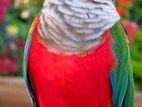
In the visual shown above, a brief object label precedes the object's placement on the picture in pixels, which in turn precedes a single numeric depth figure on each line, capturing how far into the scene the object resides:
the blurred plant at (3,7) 3.82
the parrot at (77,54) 1.92
